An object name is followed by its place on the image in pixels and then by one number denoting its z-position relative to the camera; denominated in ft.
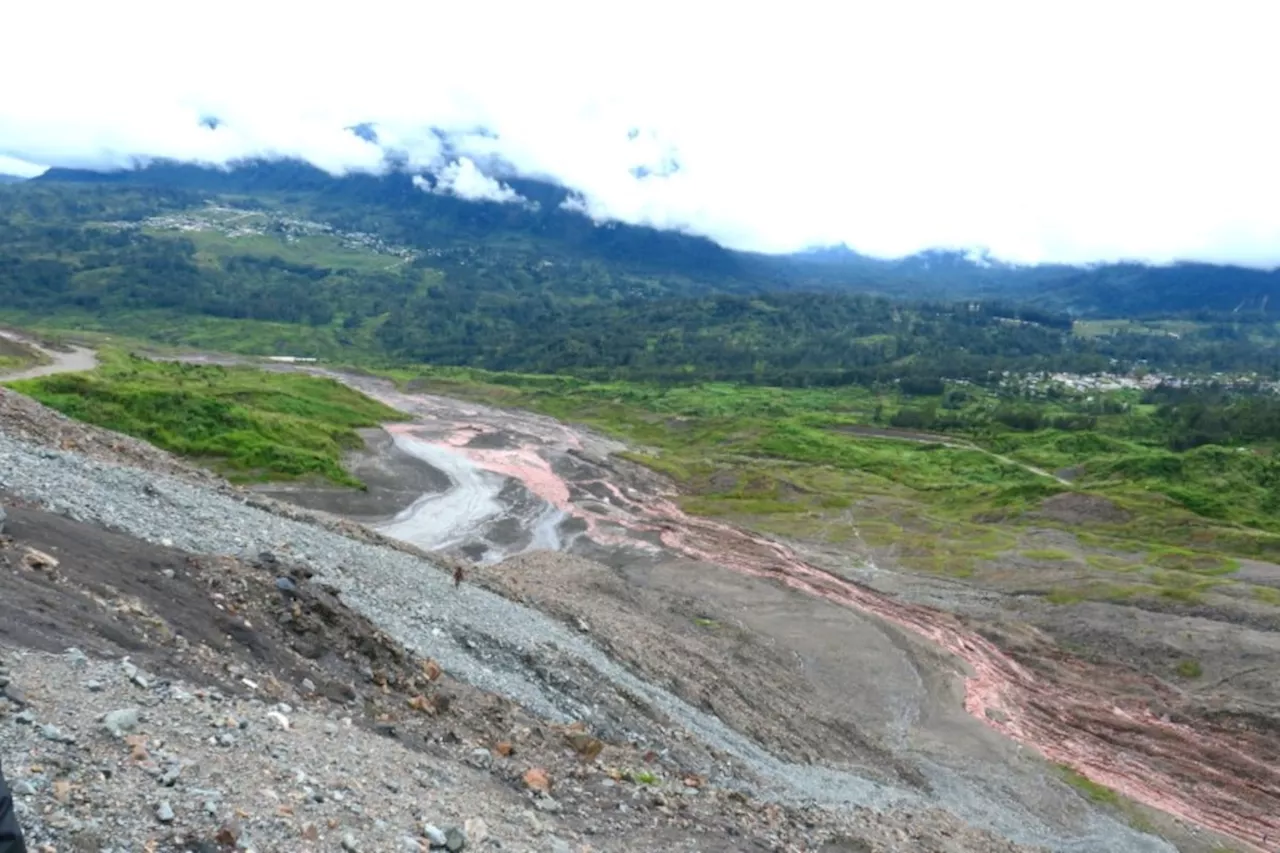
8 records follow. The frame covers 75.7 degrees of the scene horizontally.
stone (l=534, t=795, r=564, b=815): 53.88
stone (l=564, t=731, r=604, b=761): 65.87
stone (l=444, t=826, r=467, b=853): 42.47
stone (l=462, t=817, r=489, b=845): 44.21
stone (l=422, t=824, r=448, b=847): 42.16
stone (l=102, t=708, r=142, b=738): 39.19
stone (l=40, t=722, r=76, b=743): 36.65
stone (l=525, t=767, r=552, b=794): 56.34
